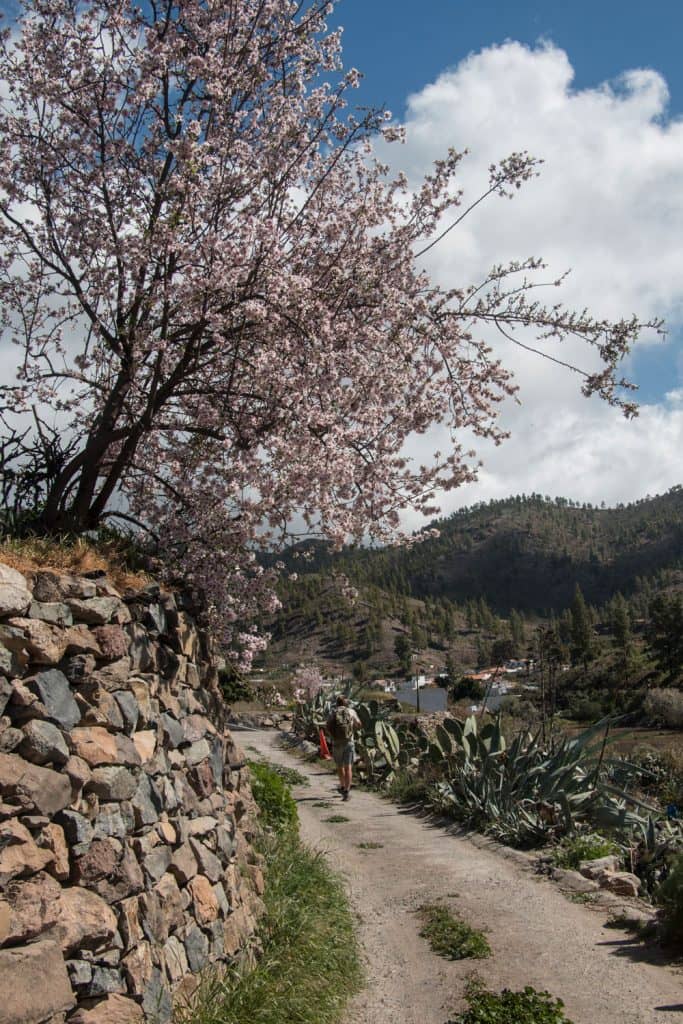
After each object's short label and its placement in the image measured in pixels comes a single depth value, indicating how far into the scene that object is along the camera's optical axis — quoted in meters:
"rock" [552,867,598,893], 8.34
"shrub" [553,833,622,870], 9.23
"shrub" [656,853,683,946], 6.41
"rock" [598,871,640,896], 8.23
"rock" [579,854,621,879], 8.74
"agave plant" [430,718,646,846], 10.34
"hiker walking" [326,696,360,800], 13.98
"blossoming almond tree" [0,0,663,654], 6.41
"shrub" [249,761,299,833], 9.48
